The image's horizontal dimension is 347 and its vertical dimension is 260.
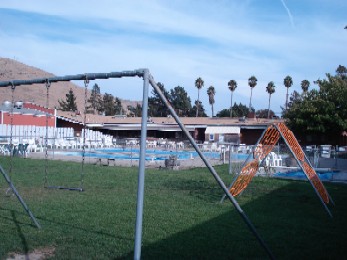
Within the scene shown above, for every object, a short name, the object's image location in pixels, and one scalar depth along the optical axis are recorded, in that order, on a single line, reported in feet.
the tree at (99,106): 279.90
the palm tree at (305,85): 229.66
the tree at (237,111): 285.41
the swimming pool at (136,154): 95.61
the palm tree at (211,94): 272.51
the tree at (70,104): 267.02
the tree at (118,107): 299.81
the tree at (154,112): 255.27
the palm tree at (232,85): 254.88
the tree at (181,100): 273.95
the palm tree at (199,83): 271.49
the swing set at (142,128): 18.31
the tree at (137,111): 270.18
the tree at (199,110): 285.54
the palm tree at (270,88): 245.65
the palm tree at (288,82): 230.68
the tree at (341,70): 223.88
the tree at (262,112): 284.43
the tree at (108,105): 283.79
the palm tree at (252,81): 247.50
